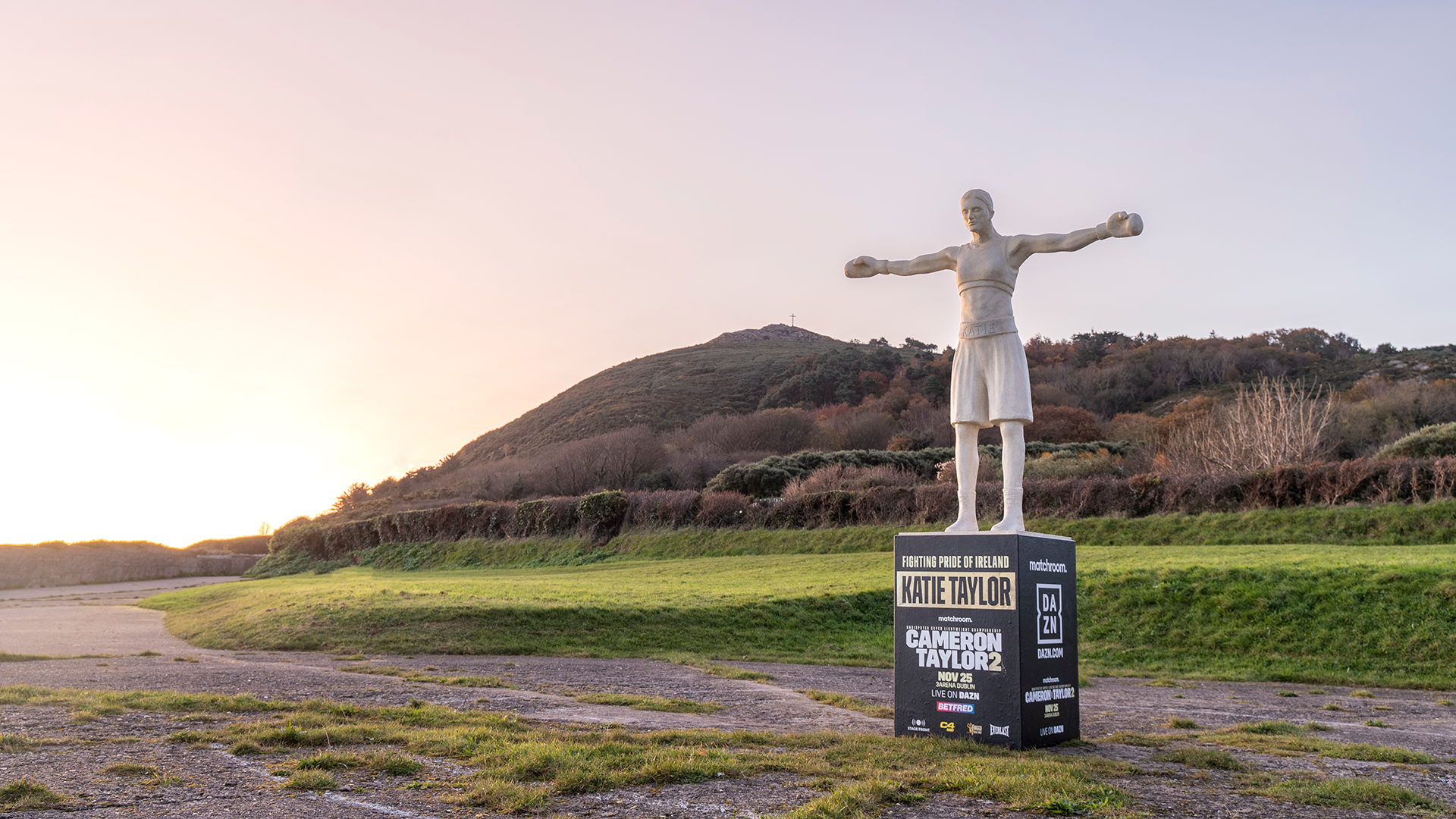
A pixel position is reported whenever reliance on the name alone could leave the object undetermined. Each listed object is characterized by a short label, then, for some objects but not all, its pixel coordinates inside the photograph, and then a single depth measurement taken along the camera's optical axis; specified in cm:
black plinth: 816
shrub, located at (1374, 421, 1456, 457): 2958
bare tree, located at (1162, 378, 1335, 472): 3447
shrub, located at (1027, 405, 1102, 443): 5656
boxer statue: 920
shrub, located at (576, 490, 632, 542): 4106
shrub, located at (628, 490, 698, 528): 3988
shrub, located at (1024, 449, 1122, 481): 3638
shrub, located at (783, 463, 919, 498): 3962
